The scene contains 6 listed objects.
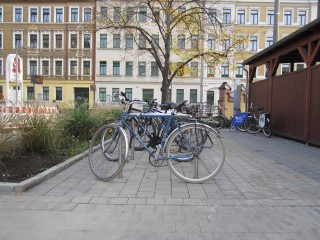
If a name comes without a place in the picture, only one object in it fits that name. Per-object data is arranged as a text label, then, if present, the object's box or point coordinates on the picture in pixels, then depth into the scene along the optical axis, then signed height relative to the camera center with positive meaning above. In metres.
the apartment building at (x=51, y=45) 49.16 +7.65
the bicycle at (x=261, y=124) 14.02 -0.85
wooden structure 10.65 +0.56
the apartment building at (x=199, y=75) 47.53 +5.31
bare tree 14.36 +3.24
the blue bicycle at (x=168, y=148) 5.59 -0.73
